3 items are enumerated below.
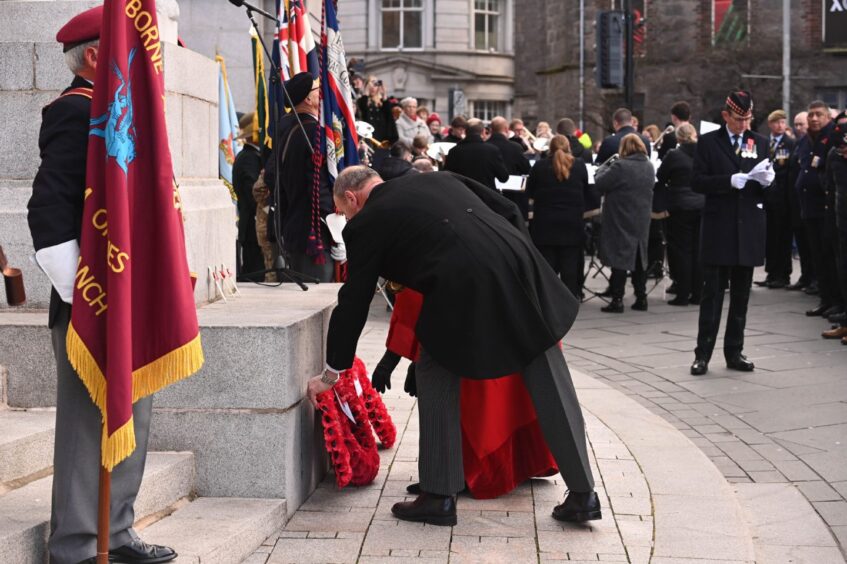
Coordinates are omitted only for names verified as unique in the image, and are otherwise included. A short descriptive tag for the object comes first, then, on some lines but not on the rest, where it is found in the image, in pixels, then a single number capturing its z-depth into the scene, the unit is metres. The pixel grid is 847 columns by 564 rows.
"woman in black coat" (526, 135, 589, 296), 13.13
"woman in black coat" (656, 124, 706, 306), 14.20
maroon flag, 4.09
